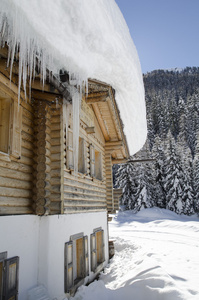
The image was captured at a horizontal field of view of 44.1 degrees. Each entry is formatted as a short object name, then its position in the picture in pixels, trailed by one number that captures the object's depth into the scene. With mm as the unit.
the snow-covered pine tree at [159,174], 33719
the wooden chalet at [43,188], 4062
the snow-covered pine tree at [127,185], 33281
